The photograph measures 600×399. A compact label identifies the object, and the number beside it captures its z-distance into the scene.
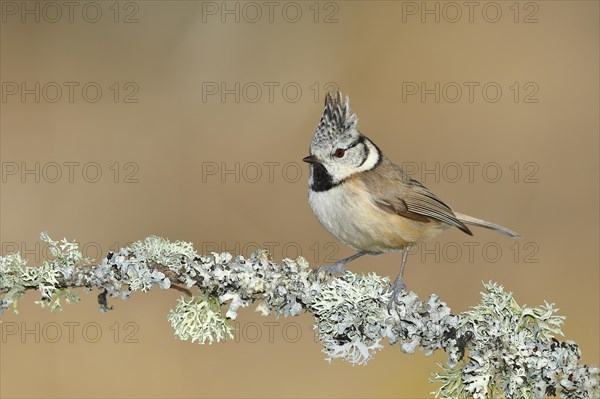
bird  6.89
